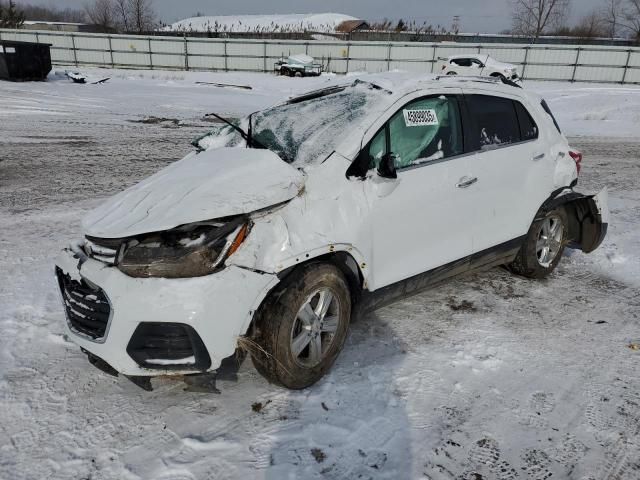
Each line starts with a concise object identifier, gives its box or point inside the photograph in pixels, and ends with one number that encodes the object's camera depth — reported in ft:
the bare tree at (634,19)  152.87
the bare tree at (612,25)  176.55
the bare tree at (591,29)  187.20
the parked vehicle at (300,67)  97.60
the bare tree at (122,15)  212.23
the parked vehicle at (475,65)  81.17
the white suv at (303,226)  8.44
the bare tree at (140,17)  204.13
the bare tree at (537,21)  171.94
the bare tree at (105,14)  222.48
